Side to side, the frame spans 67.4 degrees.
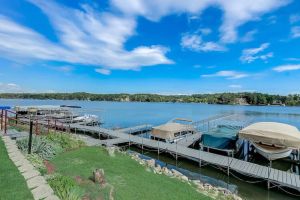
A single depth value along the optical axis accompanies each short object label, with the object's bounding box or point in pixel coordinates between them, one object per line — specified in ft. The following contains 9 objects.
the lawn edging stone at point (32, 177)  17.03
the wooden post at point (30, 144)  30.48
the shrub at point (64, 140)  42.04
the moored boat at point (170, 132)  72.38
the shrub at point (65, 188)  18.47
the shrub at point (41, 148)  31.91
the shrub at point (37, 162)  25.20
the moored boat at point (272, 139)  48.42
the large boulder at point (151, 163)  44.62
